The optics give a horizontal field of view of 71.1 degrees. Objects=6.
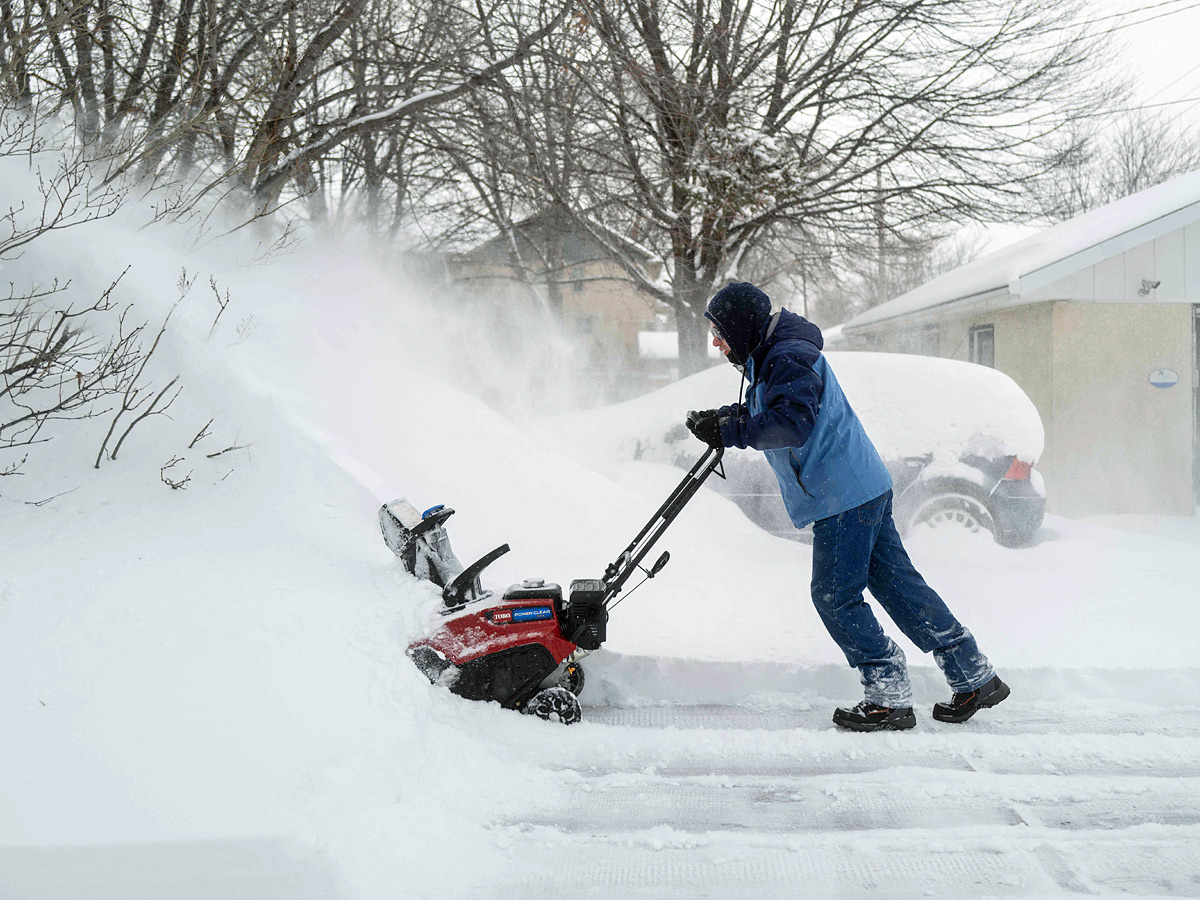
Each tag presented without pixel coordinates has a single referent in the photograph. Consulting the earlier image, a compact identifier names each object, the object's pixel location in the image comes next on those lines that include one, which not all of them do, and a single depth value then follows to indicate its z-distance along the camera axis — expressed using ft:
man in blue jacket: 10.03
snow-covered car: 19.27
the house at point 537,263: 37.50
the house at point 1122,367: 28.40
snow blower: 10.43
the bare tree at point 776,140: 32.91
